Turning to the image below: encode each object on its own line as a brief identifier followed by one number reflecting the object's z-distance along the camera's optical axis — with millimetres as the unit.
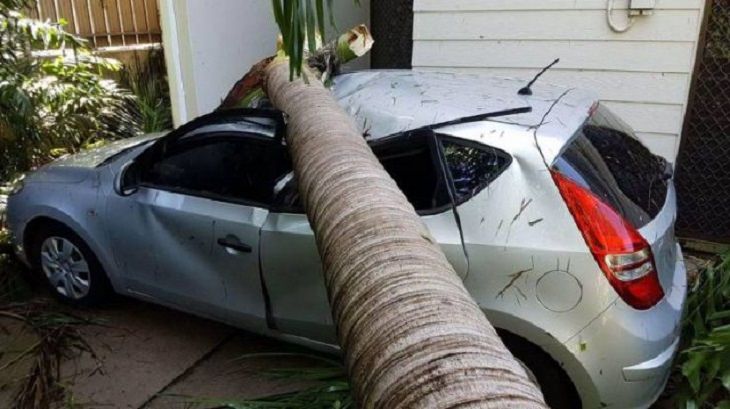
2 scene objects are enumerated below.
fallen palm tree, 913
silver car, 2271
